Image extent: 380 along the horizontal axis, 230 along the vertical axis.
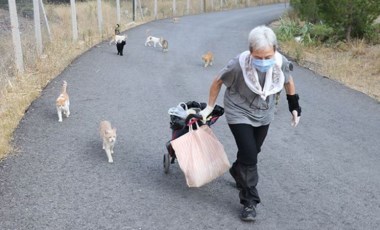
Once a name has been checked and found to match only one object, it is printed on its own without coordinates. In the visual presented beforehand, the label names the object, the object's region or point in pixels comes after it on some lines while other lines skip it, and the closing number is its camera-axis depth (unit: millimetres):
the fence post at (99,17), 17094
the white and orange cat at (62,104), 7137
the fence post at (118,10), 19812
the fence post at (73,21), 14328
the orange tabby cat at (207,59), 12227
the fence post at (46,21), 12938
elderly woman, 4102
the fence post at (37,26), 11352
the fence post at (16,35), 9086
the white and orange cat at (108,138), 5672
